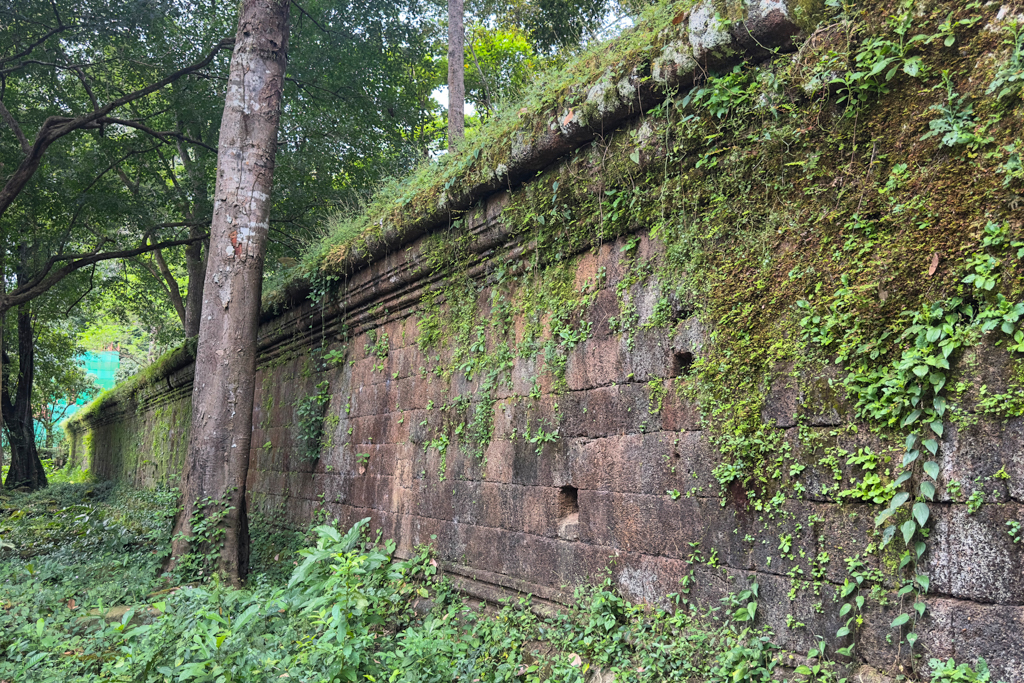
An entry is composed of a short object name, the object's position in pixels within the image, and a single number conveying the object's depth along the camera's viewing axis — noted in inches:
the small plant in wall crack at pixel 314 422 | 254.1
